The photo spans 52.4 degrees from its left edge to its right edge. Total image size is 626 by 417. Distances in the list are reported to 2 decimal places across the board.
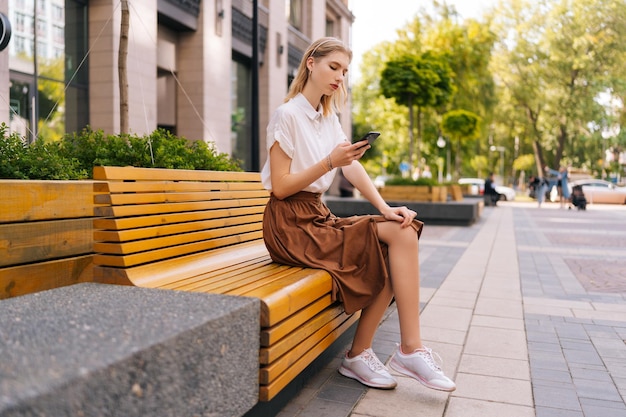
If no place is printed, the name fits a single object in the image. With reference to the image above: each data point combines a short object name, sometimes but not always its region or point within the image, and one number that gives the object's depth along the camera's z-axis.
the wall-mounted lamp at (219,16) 16.31
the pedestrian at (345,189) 19.78
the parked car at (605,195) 36.97
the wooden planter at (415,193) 17.22
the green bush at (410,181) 17.56
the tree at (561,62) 39.16
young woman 3.41
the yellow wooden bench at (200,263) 2.70
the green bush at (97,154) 3.82
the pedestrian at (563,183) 29.75
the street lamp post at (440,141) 34.69
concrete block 1.53
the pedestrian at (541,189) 30.53
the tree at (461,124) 30.42
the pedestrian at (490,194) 32.08
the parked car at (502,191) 39.25
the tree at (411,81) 20.17
